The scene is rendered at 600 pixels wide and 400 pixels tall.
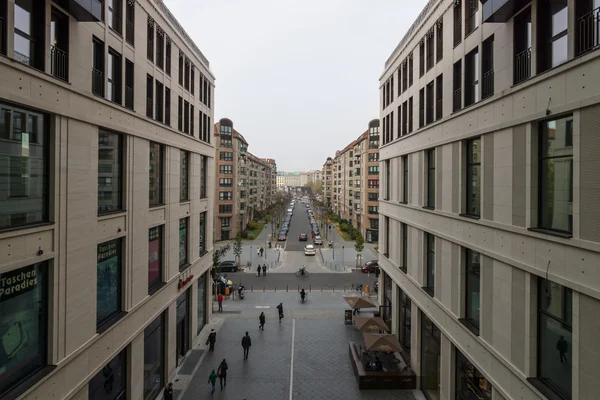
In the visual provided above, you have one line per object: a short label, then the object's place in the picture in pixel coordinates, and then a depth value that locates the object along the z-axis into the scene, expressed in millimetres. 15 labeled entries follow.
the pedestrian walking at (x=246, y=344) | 18359
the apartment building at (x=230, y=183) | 57594
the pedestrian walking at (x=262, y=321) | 22286
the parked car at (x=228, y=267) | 39125
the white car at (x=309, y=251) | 48253
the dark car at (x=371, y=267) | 38250
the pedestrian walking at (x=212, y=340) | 19312
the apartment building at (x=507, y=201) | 6707
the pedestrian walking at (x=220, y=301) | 26259
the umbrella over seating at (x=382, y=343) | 16188
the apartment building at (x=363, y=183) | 58781
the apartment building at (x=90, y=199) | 7551
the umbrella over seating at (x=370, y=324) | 18859
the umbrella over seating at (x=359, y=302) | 22486
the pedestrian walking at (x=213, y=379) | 14938
